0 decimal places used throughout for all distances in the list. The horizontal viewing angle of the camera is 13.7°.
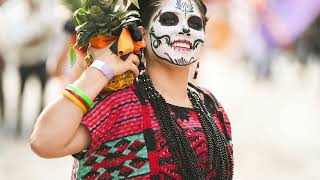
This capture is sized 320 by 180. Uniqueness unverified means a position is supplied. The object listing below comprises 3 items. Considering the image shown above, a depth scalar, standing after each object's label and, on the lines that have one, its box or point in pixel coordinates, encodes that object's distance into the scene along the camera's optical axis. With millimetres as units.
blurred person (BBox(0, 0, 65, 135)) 14153
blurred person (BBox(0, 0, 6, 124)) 14852
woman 4588
